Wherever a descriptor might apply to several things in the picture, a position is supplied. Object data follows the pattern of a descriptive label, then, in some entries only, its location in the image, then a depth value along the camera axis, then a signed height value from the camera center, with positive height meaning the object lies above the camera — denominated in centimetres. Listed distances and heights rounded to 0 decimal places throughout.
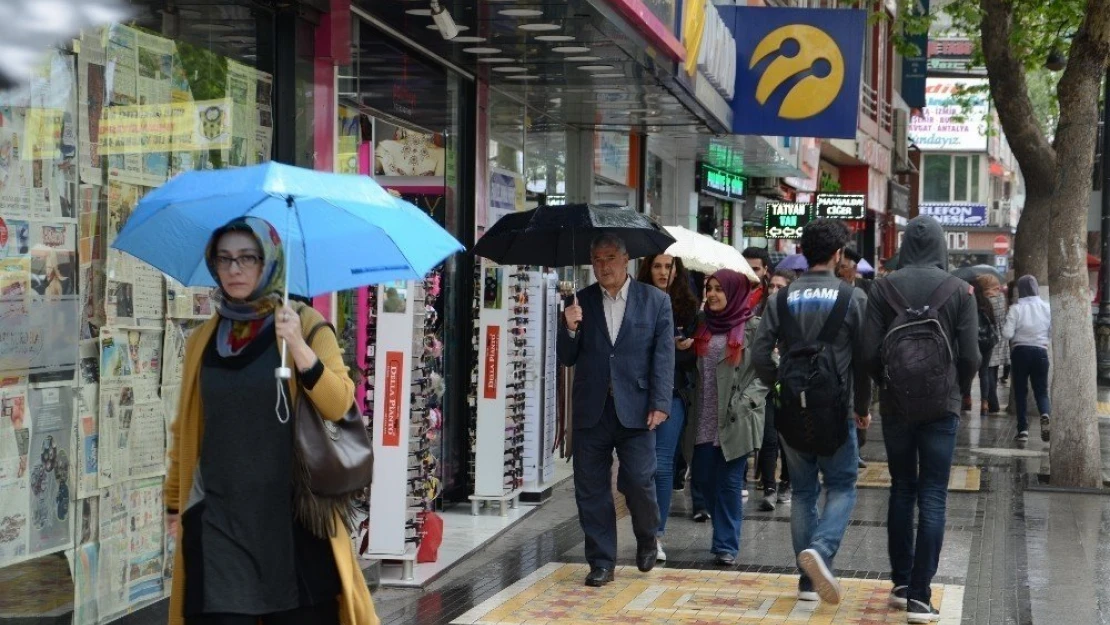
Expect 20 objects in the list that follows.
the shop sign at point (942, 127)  6556 +738
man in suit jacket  829 -47
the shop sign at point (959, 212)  7544 +396
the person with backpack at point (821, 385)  767 -42
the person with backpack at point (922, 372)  741 -34
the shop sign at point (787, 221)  2447 +111
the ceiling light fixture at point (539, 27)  955 +155
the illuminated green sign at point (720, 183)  2298 +165
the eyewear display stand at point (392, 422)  835 -68
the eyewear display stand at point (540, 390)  1149 -72
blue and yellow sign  1526 +212
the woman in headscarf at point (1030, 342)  1808 -50
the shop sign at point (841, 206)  2727 +151
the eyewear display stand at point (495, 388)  1096 -66
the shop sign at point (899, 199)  4056 +250
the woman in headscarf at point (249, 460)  466 -50
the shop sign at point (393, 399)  834 -56
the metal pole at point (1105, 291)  2341 +13
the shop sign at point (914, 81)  4328 +576
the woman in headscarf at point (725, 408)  924 -66
